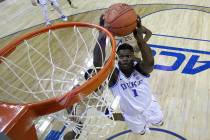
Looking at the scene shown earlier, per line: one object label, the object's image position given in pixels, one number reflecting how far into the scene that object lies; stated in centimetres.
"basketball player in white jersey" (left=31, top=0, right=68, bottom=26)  610
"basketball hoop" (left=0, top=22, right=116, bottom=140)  150
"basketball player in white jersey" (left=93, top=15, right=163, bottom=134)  252
